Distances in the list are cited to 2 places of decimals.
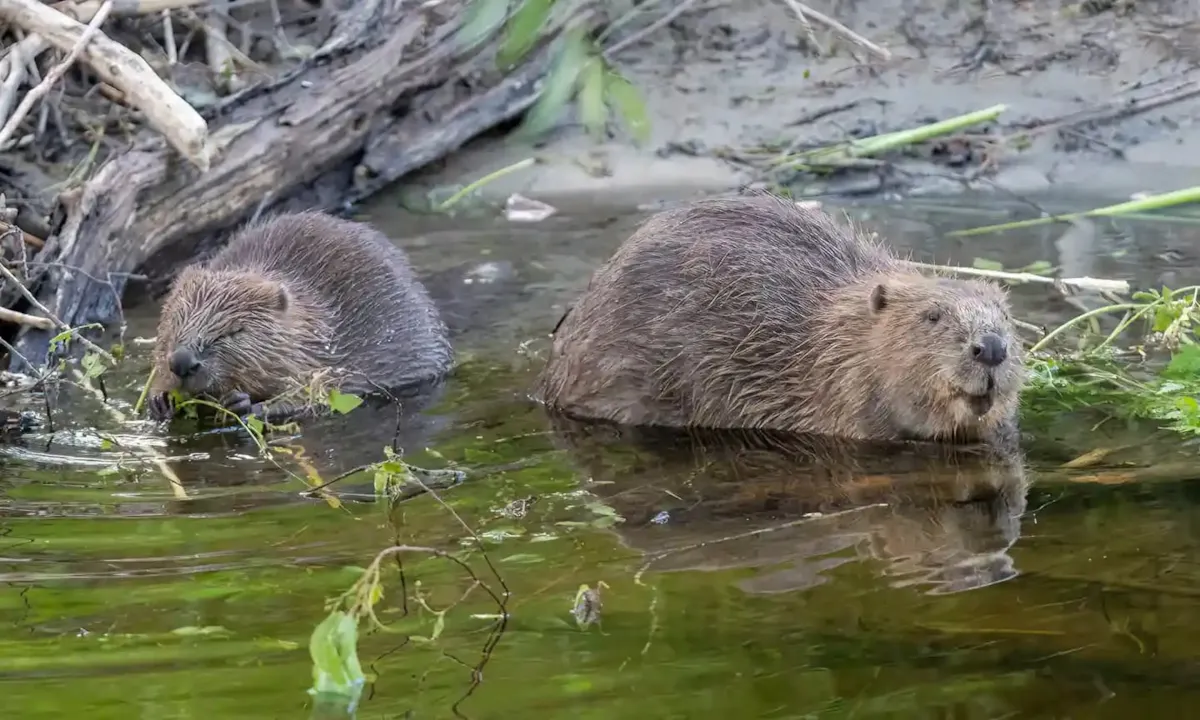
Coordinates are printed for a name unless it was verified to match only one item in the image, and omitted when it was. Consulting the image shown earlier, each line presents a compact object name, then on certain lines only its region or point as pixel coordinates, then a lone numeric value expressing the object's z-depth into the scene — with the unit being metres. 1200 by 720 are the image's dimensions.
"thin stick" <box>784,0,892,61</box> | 11.94
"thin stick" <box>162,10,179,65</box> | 13.22
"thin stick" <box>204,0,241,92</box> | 13.52
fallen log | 10.18
